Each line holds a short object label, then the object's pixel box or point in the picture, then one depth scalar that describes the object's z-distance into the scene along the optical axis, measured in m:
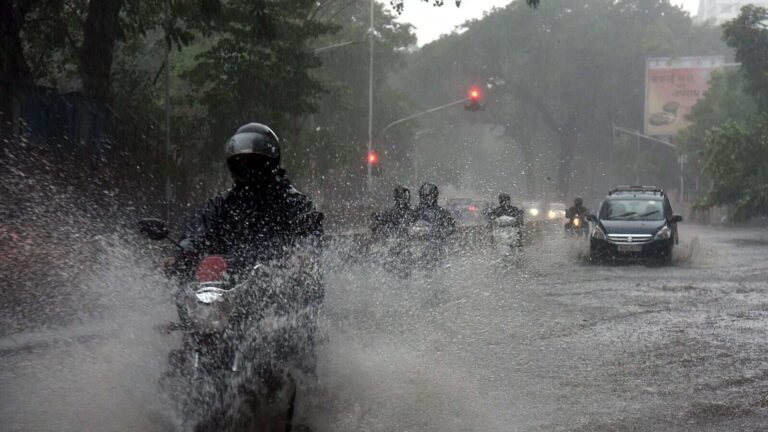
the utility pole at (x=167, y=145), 24.20
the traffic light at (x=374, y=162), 39.34
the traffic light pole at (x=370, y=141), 40.22
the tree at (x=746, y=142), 43.10
